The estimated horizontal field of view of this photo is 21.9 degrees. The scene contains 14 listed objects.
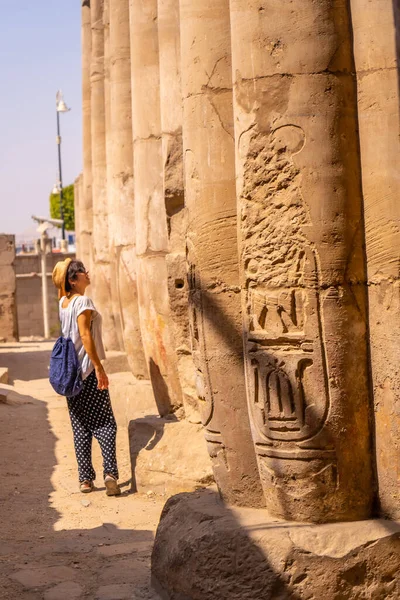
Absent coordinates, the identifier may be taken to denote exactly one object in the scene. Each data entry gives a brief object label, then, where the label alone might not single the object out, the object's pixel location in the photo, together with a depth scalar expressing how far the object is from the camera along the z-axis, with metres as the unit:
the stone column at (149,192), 8.38
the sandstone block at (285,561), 4.06
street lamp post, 38.34
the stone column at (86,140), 15.55
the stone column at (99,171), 13.98
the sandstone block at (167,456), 6.69
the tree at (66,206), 55.84
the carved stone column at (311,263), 4.25
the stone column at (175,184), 6.93
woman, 7.10
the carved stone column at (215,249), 4.64
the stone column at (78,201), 18.82
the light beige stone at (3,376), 13.84
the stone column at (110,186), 11.60
